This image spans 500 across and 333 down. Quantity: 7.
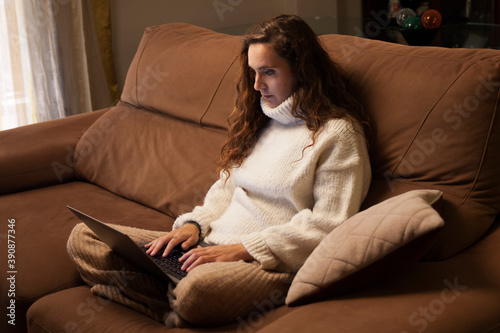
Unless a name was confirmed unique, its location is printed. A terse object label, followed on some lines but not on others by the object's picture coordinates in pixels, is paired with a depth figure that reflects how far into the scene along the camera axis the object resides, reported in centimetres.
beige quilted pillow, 118
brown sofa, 124
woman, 147
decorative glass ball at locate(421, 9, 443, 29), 291
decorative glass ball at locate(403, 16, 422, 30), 296
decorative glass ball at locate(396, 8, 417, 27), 310
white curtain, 331
